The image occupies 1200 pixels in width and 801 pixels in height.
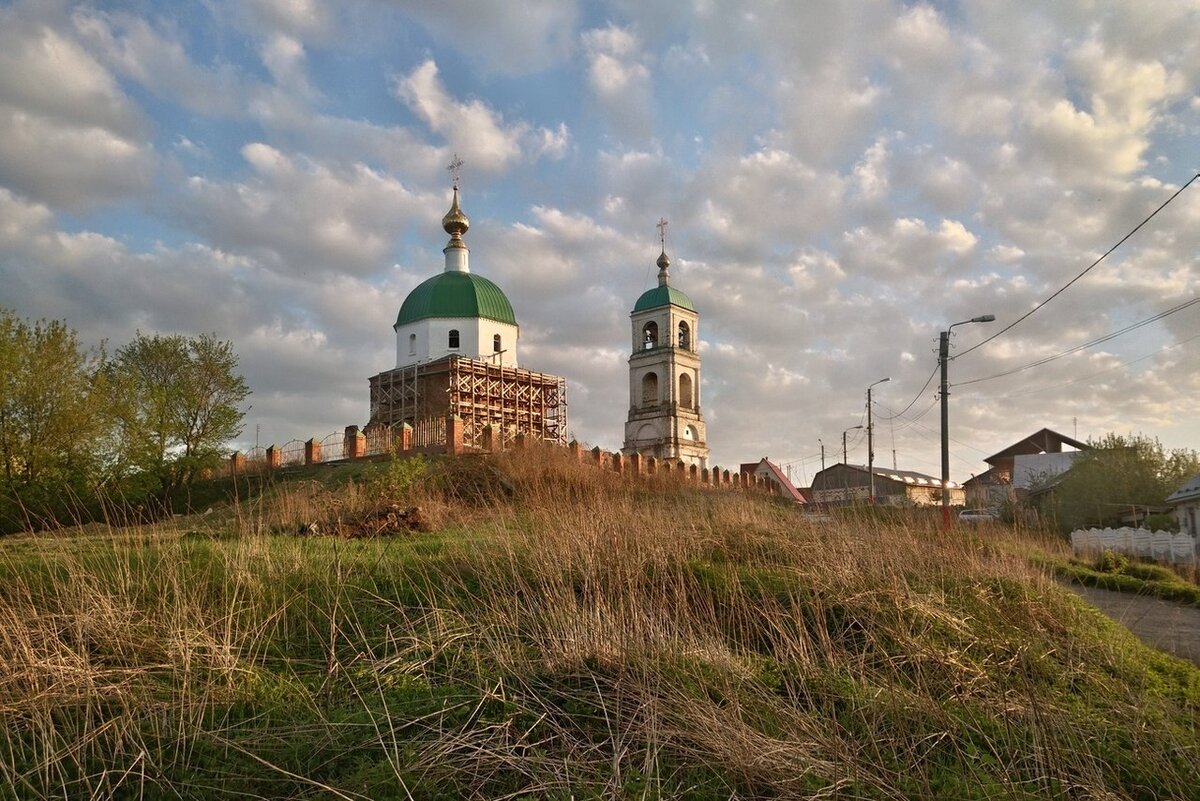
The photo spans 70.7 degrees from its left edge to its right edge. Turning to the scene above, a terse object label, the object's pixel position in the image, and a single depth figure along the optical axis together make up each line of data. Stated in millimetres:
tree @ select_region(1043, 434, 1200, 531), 33406
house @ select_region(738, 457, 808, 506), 61825
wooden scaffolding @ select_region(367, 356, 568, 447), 39219
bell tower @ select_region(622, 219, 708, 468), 57781
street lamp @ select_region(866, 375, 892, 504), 38119
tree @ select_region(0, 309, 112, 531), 22000
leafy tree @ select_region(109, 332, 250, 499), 25906
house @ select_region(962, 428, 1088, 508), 41656
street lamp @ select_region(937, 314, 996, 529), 21547
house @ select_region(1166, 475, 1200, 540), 27078
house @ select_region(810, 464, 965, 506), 68188
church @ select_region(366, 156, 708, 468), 39625
